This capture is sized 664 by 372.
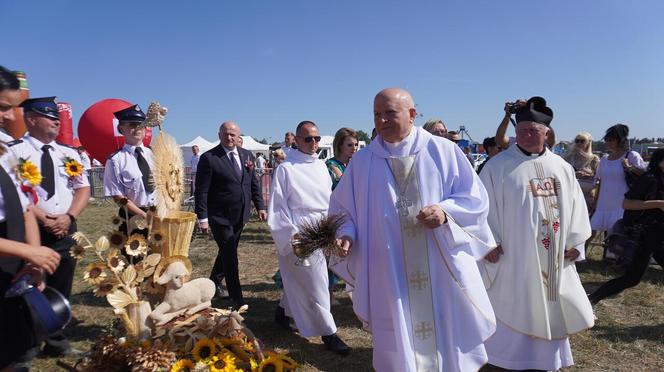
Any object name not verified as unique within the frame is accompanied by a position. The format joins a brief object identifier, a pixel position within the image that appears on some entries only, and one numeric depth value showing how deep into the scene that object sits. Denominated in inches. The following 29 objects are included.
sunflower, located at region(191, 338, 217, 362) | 112.2
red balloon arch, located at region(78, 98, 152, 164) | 532.3
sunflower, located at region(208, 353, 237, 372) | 108.3
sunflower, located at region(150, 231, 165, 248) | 121.2
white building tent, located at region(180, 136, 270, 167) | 1039.6
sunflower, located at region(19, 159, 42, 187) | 91.4
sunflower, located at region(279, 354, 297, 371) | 115.9
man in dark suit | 208.2
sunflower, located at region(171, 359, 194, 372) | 107.3
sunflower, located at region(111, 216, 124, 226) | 120.4
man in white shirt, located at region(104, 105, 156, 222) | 187.3
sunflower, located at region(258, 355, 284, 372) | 112.2
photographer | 153.8
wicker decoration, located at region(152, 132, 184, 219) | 125.3
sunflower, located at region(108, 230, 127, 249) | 117.2
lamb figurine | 119.6
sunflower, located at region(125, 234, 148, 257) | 114.7
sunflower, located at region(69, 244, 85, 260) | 111.9
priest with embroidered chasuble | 138.8
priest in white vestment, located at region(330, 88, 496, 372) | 110.4
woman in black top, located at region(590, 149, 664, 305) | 178.2
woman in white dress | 285.9
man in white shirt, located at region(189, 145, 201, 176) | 599.2
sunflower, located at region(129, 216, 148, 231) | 121.3
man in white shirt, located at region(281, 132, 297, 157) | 443.8
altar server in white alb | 170.4
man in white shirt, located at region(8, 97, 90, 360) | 148.9
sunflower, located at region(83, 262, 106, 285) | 112.5
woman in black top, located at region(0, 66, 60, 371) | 86.3
